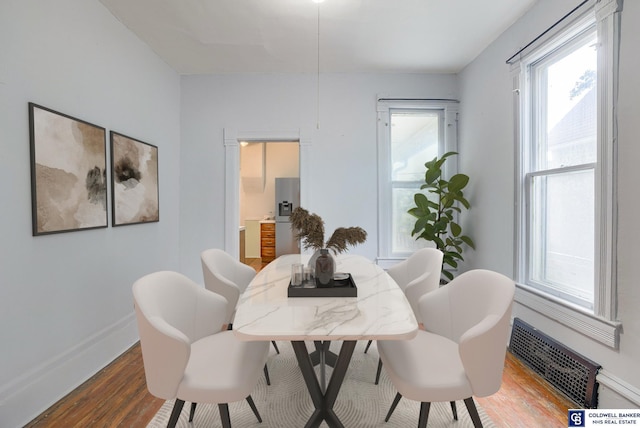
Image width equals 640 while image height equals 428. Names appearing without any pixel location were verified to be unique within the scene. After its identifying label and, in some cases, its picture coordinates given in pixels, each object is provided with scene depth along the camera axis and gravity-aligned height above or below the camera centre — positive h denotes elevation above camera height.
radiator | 1.93 -1.06
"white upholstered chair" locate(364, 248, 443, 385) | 2.11 -0.47
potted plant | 3.34 -0.04
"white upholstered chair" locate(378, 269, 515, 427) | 1.32 -0.67
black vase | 1.67 -0.31
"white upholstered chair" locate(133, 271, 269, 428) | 1.31 -0.68
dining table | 1.20 -0.45
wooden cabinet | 6.86 -0.67
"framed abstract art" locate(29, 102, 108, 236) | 1.91 +0.26
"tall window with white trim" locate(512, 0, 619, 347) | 1.88 +0.25
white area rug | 1.78 -1.17
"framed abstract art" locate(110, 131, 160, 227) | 2.64 +0.26
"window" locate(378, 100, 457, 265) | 3.87 +0.57
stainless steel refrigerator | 6.63 +0.05
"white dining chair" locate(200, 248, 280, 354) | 2.13 -0.47
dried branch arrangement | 1.73 -0.13
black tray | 1.63 -0.42
